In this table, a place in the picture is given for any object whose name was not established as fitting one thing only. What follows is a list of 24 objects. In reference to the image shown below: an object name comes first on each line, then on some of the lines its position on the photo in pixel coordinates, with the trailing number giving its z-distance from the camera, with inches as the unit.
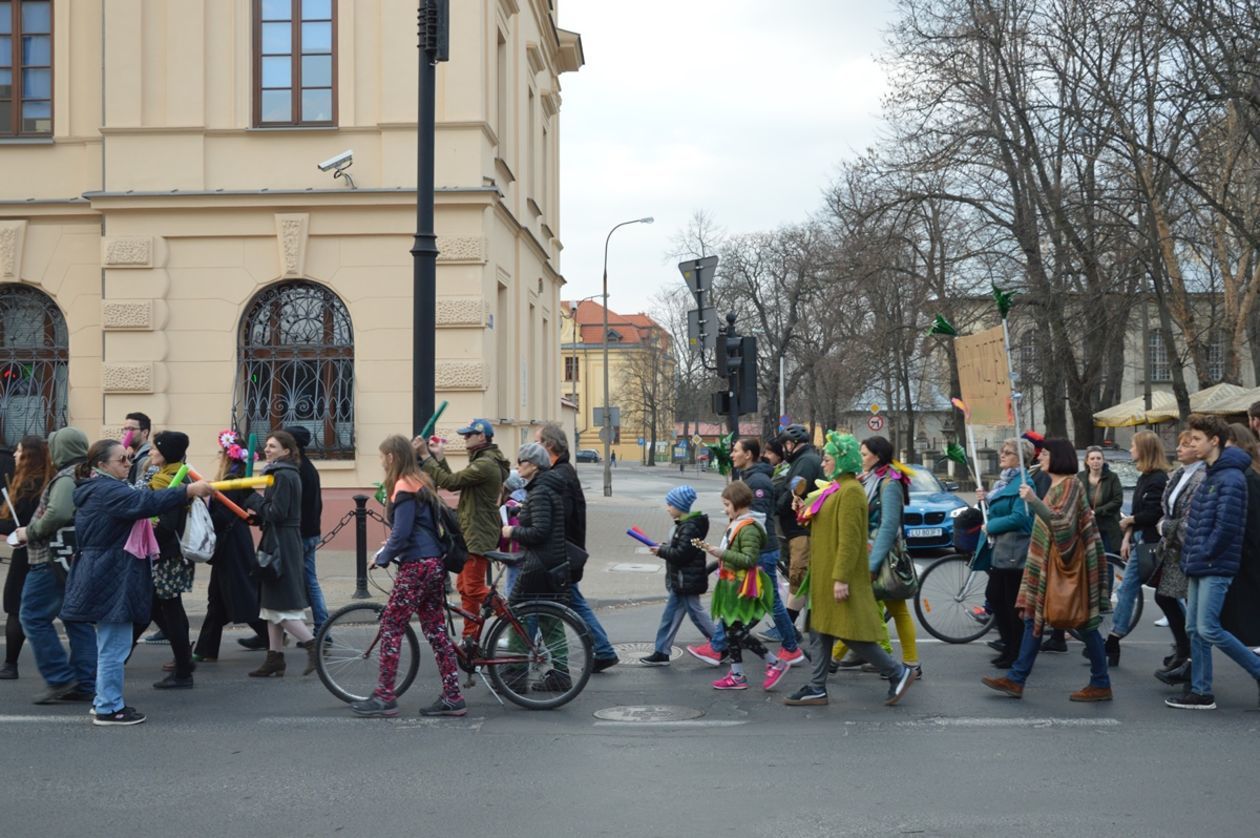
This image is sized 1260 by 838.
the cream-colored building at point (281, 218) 670.5
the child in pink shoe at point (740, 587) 346.9
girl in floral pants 309.0
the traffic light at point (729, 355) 585.3
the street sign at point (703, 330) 605.6
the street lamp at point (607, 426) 1590.8
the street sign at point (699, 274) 620.1
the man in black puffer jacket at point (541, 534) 342.0
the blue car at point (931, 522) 705.0
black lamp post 475.5
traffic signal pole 582.2
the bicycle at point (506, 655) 322.3
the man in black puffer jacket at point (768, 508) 362.0
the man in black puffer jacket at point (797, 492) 396.5
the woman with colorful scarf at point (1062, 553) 323.3
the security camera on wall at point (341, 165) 658.2
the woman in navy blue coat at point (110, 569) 299.1
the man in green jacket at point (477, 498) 373.7
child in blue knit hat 359.4
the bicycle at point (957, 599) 418.9
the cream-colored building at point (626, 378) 3449.8
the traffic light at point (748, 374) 579.2
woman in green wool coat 318.7
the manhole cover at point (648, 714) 311.1
